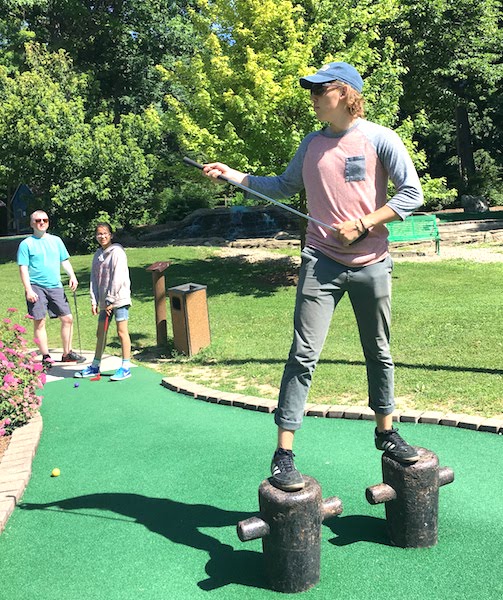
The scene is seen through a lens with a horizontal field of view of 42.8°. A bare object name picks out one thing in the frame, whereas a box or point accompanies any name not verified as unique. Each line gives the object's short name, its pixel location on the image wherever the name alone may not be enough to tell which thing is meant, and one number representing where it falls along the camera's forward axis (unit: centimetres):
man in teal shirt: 707
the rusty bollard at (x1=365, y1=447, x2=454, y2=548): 308
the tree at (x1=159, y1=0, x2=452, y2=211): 1168
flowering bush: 492
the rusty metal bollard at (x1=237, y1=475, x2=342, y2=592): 278
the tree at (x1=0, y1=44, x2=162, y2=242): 2139
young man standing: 293
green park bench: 1736
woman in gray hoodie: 675
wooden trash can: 799
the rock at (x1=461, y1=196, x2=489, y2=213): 2600
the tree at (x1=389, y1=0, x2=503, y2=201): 1800
